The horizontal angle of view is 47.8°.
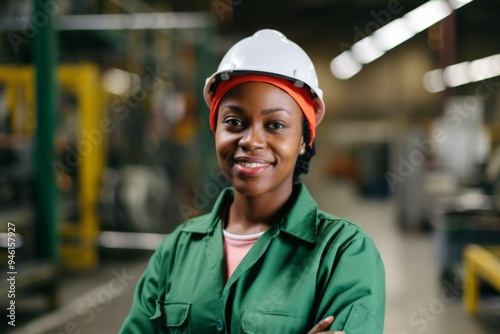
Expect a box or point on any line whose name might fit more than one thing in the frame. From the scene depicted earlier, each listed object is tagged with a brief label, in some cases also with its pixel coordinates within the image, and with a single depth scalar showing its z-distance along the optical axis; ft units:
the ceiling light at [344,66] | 53.36
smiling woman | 4.25
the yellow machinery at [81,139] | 21.74
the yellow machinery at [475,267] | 15.64
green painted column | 16.79
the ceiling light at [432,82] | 64.37
